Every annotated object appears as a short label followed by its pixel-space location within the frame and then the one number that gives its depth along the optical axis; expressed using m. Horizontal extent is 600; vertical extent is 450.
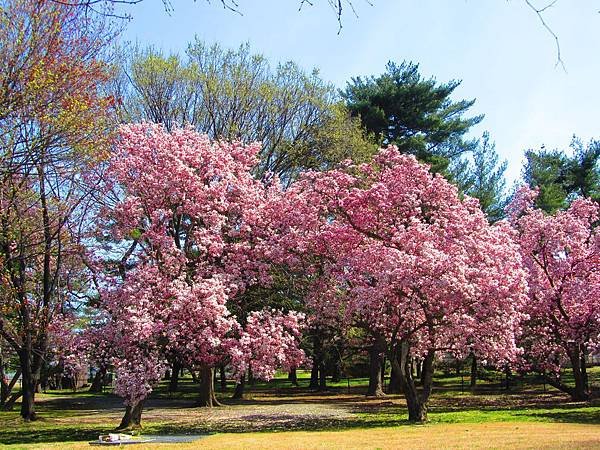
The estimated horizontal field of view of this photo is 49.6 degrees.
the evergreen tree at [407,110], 34.40
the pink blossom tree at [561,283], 23.11
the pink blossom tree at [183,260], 16.66
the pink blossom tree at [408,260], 16.48
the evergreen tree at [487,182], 35.34
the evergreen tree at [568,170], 36.84
